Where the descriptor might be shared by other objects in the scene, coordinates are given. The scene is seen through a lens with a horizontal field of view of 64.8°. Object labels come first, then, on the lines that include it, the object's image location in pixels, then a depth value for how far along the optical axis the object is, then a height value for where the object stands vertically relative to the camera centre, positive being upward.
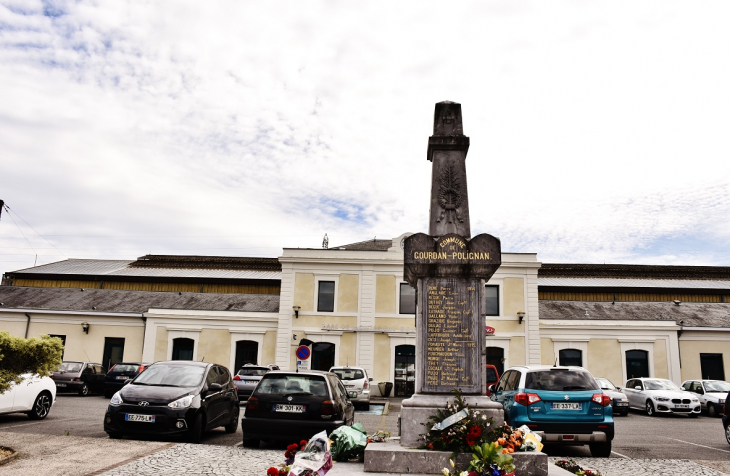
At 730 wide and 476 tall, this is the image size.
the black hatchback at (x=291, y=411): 9.65 -0.93
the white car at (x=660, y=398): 20.50 -1.03
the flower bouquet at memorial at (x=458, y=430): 6.98 -0.83
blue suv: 9.52 -0.74
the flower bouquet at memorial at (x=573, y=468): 7.02 -1.27
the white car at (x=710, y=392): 21.42 -0.80
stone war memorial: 7.66 +0.63
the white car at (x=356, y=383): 20.72 -0.90
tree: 8.75 -0.18
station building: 27.61 +1.50
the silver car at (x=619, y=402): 20.50 -1.20
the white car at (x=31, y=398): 11.66 -1.09
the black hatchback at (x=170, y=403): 10.05 -0.94
